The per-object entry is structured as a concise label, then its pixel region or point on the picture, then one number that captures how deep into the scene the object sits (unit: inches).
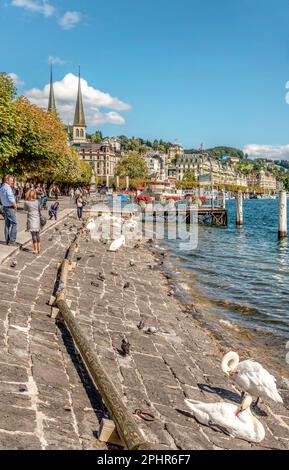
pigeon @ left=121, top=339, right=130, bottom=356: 302.5
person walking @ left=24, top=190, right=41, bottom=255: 528.4
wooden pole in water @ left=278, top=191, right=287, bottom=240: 1379.2
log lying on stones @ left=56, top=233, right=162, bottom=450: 167.9
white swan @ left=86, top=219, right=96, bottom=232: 1038.4
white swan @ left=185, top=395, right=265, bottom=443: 218.5
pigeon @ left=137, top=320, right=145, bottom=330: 375.9
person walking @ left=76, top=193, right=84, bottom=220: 1257.4
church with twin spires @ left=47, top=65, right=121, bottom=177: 6663.4
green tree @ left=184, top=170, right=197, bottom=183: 6663.4
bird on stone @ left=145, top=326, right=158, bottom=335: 370.3
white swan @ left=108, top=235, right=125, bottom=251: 857.7
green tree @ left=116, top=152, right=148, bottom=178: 4884.4
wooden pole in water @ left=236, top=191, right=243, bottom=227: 1833.4
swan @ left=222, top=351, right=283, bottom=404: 257.8
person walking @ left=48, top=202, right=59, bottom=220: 1076.1
